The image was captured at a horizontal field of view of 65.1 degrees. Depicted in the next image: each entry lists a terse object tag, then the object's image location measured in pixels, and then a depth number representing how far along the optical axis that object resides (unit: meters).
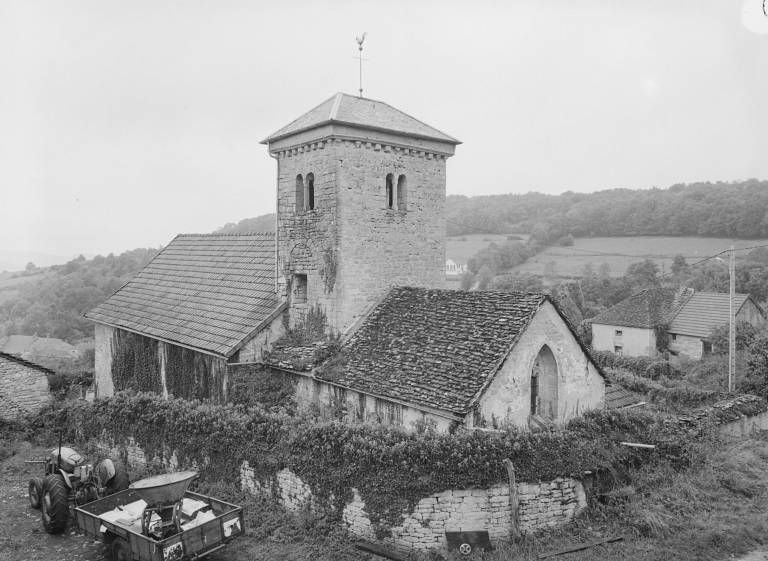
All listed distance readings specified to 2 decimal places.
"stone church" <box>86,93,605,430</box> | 13.11
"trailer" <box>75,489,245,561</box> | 9.49
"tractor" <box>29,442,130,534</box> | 11.93
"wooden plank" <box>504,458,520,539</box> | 10.88
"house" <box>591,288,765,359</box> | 38.25
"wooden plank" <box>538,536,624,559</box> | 10.30
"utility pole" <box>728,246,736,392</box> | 24.39
